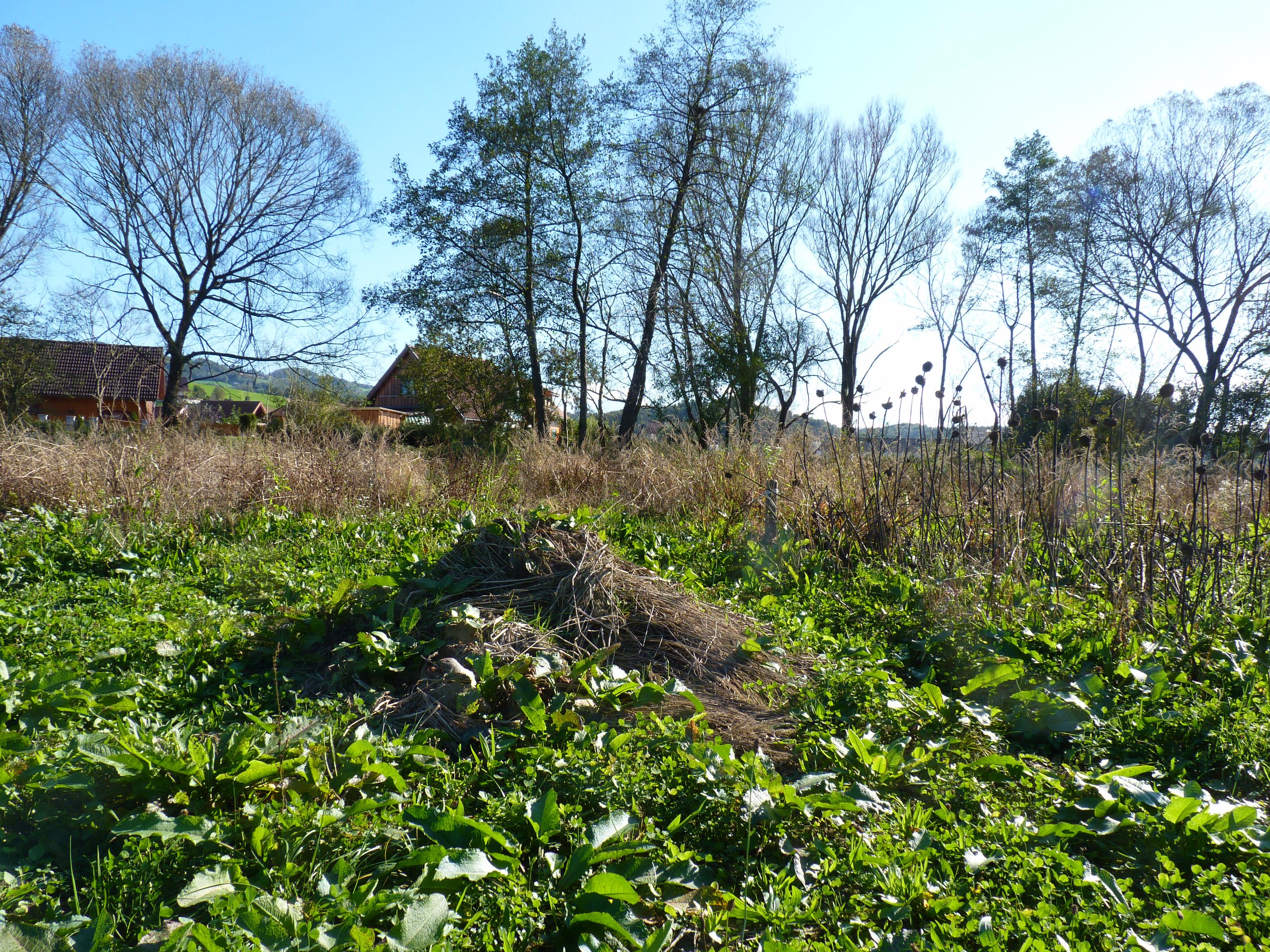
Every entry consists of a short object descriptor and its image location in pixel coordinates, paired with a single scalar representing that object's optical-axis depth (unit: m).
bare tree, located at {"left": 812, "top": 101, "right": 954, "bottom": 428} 21.56
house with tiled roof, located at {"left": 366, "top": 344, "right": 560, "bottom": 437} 21.70
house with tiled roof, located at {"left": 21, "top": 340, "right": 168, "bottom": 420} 21.19
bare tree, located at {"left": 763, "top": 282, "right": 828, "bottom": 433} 20.83
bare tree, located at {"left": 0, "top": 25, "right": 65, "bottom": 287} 16.95
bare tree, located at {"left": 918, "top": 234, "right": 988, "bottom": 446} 21.17
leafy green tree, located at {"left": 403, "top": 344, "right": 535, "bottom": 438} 20.25
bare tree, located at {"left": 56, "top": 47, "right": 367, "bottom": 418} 17.77
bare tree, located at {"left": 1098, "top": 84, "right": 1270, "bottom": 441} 17.97
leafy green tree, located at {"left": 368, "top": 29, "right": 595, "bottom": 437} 17.58
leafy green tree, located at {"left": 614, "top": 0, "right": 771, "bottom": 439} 16.75
